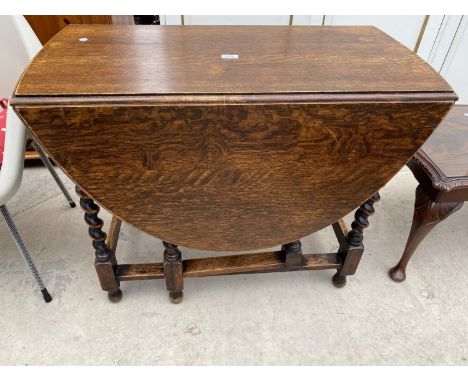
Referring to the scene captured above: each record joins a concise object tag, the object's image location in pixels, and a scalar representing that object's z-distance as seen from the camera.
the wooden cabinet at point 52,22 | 1.70
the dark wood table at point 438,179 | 1.10
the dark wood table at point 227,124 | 0.76
